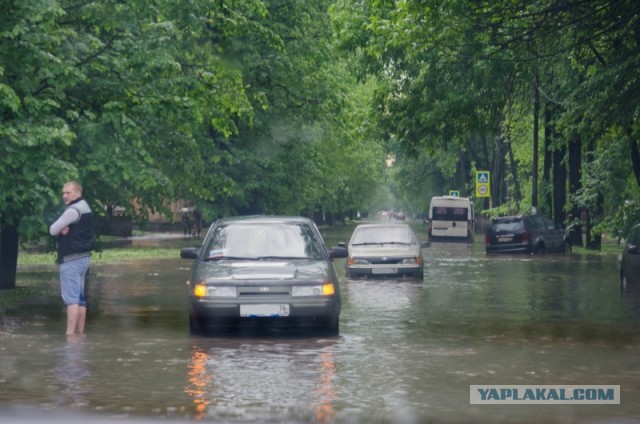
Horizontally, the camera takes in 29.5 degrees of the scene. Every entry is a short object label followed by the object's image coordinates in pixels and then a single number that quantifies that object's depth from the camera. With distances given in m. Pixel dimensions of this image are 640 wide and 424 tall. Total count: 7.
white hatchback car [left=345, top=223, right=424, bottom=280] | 28.81
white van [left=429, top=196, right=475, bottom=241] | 64.06
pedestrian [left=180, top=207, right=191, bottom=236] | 66.81
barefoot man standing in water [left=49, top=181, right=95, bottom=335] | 15.50
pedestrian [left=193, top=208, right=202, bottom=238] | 60.39
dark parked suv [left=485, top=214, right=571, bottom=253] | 45.00
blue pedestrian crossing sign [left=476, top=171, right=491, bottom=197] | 66.12
